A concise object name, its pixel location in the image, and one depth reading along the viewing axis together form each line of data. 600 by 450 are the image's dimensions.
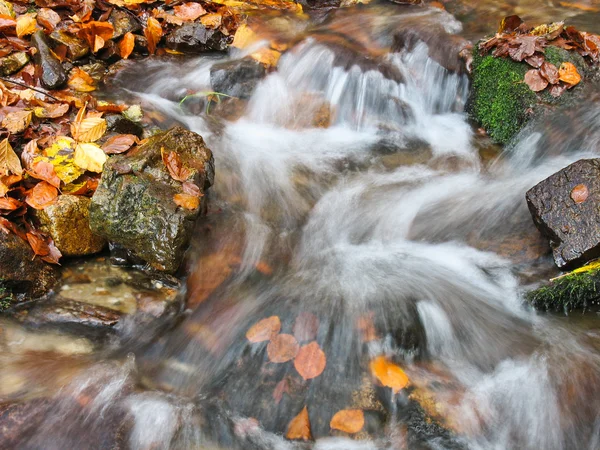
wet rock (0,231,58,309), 3.16
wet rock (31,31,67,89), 4.76
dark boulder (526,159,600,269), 3.25
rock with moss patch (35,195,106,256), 3.43
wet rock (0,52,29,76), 4.70
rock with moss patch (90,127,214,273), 3.30
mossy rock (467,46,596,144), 4.65
